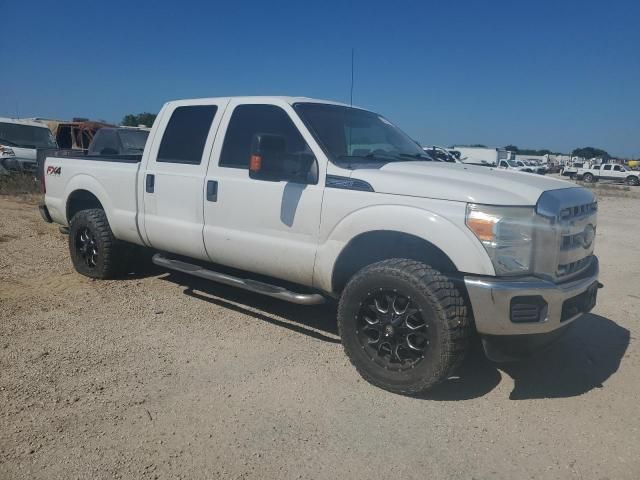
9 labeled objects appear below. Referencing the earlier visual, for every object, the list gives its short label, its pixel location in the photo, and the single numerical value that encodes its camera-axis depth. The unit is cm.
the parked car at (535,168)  5288
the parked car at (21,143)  1390
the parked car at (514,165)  4916
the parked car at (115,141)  1061
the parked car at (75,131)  2311
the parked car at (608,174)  4656
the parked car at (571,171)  4859
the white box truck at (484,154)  5145
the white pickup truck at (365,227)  337
